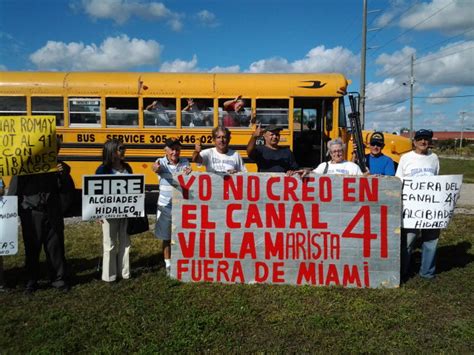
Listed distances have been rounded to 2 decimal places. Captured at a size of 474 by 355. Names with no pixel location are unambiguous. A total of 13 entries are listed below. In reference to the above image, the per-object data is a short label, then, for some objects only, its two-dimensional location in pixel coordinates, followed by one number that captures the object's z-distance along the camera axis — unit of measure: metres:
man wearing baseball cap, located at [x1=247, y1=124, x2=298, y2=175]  4.56
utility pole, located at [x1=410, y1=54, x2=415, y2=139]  39.75
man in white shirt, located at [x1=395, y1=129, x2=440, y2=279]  4.59
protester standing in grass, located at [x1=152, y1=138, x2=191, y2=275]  4.61
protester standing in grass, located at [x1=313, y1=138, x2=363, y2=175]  4.50
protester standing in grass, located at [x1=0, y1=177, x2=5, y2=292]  4.26
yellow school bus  8.50
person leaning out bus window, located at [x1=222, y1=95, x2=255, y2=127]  8.47
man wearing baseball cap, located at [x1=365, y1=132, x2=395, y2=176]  5.16
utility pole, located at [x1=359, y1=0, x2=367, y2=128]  23.39
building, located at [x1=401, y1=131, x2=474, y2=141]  107.69
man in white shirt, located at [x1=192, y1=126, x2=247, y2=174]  4.52
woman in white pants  4.40
